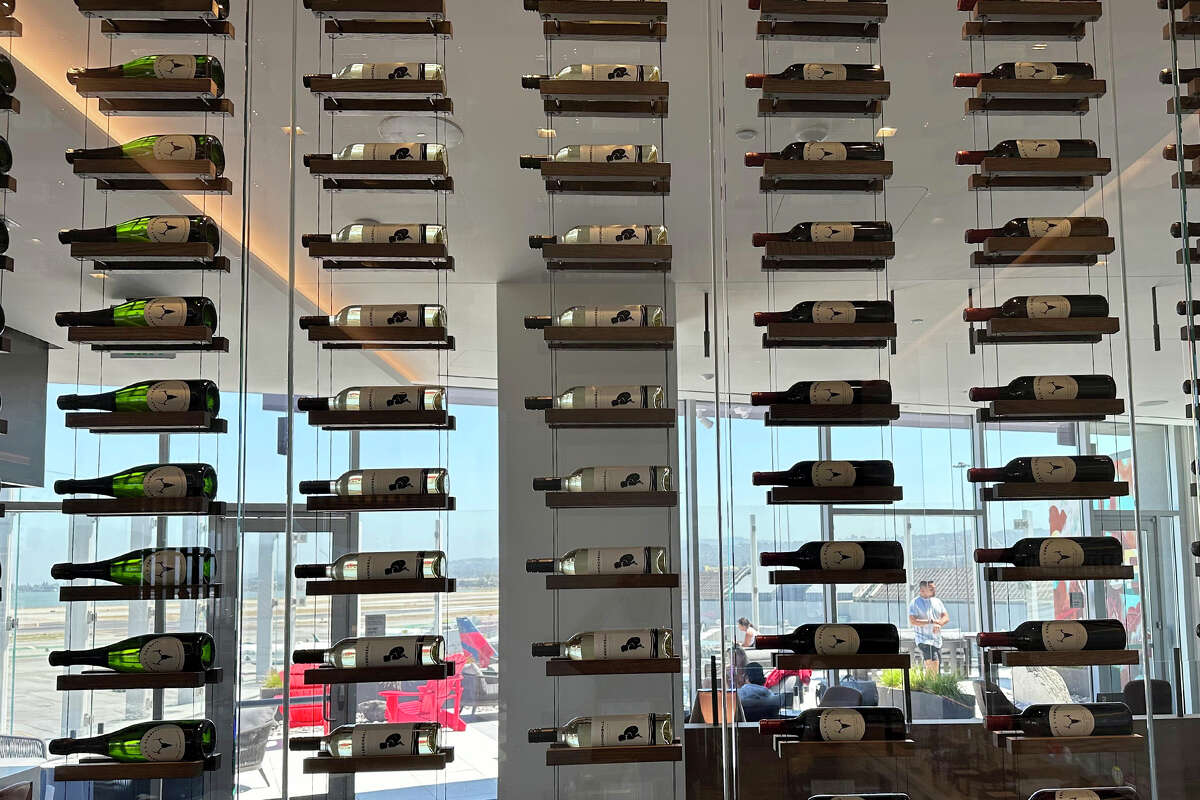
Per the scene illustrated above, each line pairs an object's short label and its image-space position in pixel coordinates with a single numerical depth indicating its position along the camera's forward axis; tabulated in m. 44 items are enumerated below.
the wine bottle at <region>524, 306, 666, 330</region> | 1.93
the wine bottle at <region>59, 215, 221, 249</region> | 1.84
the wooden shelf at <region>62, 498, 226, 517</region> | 1.77
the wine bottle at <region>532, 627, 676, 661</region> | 1.86
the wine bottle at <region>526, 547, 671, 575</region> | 1.88
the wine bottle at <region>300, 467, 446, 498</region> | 1.89
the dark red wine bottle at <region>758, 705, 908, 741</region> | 1.80
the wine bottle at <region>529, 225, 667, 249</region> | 1.96
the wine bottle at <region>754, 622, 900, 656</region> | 1.82
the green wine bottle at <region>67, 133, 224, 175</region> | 1.88
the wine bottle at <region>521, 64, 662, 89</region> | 1.98
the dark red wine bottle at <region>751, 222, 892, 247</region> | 1.94
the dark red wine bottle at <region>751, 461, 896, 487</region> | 1.86
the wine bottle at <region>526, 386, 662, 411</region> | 1.90
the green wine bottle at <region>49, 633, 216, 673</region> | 1.75
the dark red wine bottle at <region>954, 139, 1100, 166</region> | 1.98
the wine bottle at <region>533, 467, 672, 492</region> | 1.89
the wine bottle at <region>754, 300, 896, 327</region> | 1.91
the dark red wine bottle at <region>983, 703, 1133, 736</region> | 1.82
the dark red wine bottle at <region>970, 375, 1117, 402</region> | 1.90
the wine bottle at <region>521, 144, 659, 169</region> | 1.96
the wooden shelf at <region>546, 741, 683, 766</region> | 1.82
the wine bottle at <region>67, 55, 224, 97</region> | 1.90
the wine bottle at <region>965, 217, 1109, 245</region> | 1.96
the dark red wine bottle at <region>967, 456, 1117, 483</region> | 1.89
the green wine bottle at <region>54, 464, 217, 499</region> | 1.79
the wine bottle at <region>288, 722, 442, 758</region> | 1.83
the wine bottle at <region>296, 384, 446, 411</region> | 1.90
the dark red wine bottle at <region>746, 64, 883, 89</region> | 1.99
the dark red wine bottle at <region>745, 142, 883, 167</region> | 1.95
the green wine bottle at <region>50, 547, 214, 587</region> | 1.79
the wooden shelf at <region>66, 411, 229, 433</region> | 1.78
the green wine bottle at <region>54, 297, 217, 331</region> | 1.83
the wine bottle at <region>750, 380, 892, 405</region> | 1.89
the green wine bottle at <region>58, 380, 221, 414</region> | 1.80
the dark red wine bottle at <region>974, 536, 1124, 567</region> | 1.89
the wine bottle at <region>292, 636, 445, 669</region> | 1.83
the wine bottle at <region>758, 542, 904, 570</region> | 1.84
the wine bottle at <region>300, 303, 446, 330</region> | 1.94
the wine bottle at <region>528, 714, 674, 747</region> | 1.85
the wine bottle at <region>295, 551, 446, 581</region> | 1.86
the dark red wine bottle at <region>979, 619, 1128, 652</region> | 1.84
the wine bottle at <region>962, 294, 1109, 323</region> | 1.94
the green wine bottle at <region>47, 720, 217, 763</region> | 1.75
